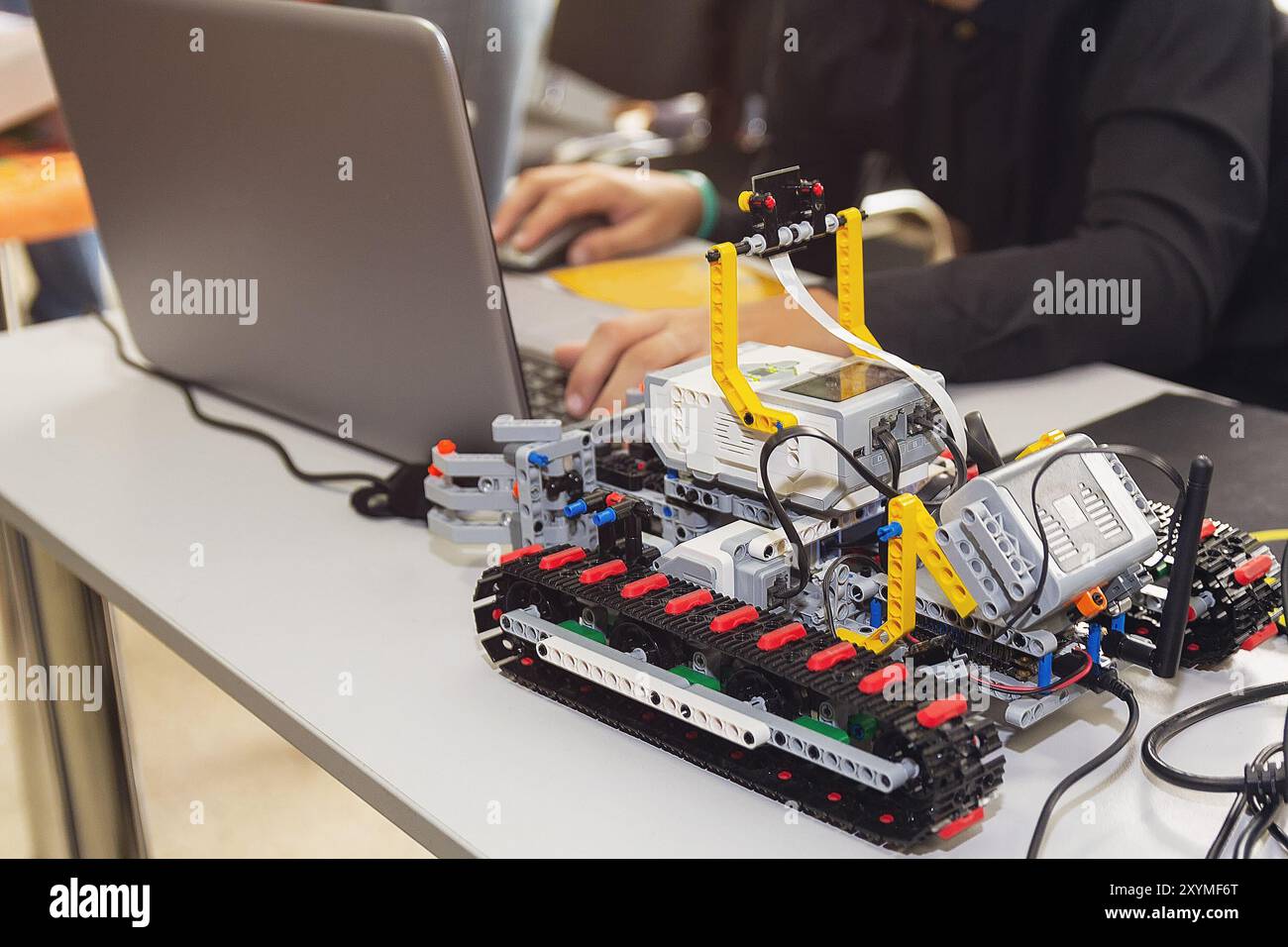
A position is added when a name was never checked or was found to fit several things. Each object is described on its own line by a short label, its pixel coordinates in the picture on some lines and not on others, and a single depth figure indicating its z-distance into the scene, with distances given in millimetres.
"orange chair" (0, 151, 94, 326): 1475
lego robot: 617
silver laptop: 848
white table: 628
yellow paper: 1378
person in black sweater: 1151
